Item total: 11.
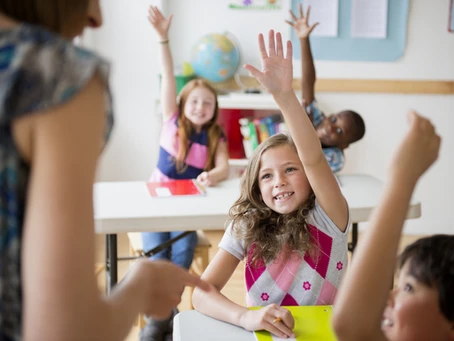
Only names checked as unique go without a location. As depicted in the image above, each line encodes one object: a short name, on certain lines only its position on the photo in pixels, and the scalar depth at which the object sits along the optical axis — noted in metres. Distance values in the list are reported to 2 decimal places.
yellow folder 1.14
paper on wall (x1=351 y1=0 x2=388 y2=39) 4.10
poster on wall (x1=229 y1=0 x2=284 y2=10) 4.09
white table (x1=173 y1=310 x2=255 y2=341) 1.15
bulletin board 4.11
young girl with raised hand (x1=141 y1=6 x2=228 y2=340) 2.92
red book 2.42
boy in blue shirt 3.00
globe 3.87
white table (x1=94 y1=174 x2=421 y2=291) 2.07
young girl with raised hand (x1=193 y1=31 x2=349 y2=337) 1.29
